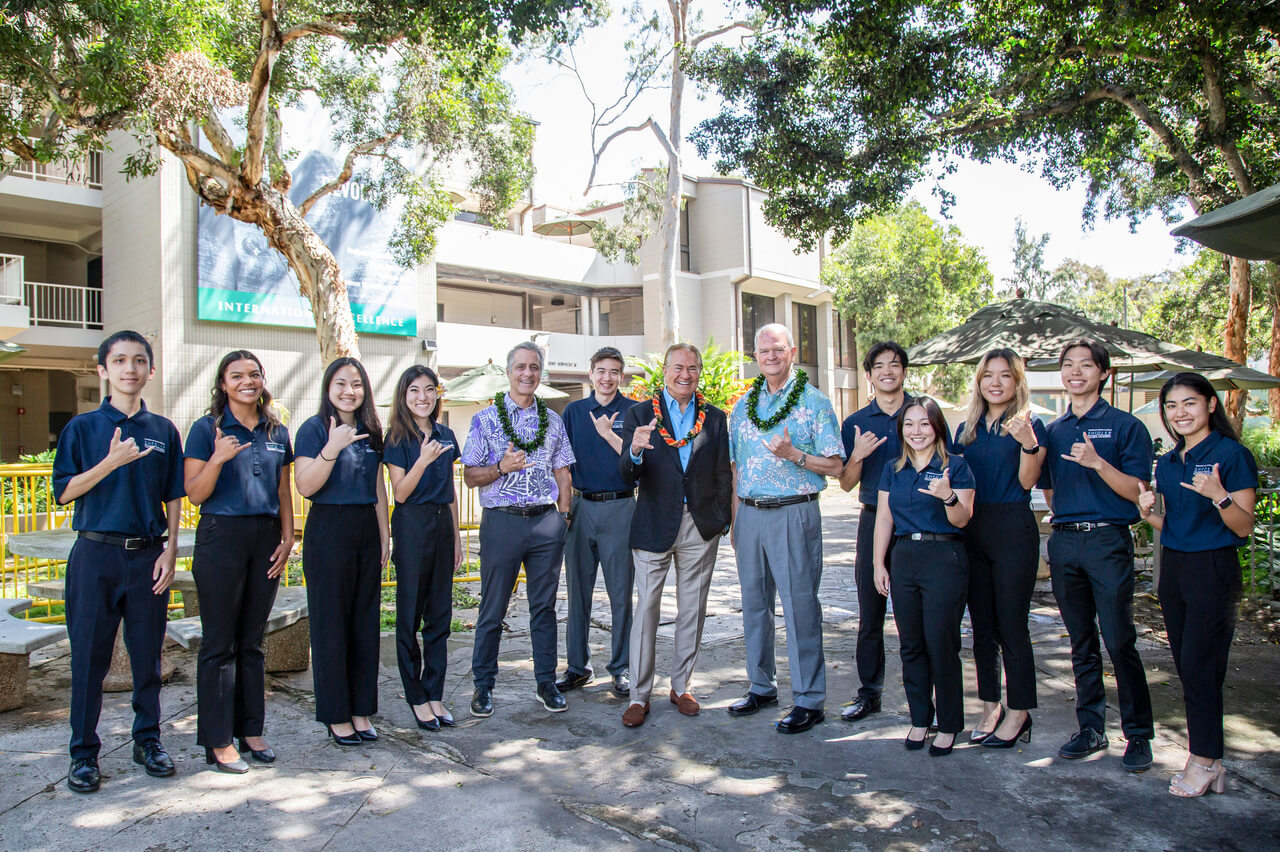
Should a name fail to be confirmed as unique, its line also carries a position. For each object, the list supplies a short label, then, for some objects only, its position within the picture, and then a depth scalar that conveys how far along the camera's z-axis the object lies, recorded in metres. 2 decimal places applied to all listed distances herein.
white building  17.05
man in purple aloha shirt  5.07
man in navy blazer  4.98
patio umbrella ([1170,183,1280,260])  4.00
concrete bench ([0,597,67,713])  4.76
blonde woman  4.41
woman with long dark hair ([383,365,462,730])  4.72
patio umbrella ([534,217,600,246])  23.05
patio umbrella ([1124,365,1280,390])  11.17
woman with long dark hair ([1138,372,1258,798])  3.79
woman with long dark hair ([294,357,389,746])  4.38
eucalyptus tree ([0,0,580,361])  7.93
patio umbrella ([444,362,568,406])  12.41
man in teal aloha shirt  4.79
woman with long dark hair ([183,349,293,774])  4.12
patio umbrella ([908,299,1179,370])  8.45
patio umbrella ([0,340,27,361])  8.85
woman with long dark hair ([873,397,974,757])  4.30
